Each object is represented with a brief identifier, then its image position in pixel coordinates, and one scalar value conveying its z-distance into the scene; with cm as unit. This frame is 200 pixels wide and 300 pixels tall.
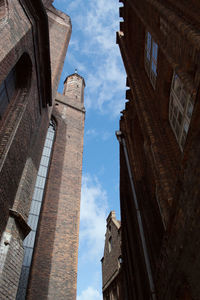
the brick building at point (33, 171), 484
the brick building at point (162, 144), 281
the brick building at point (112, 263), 1290
